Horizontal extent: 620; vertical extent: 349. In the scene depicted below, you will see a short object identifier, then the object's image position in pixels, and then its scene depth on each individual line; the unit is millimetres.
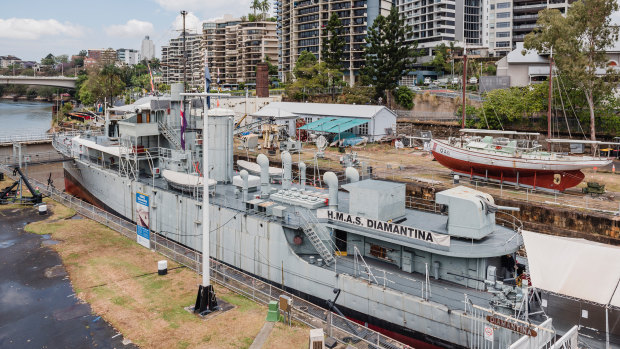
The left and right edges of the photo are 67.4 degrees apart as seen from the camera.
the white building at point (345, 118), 53750
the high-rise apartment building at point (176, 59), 161425
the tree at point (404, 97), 66438
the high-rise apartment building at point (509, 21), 89412
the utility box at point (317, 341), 13117
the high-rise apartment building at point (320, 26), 90125
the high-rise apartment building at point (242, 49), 125188
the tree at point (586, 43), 41219
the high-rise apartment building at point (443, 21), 102938
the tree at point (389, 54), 65000
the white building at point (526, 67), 59469
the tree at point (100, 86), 95875
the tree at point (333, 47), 78812
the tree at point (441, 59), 95312
